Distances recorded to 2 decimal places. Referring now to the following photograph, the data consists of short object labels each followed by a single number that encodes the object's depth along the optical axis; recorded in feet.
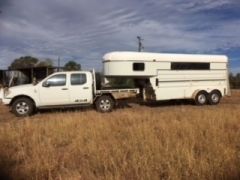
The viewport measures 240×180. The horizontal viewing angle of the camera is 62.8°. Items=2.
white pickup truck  27.59
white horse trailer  31.44
